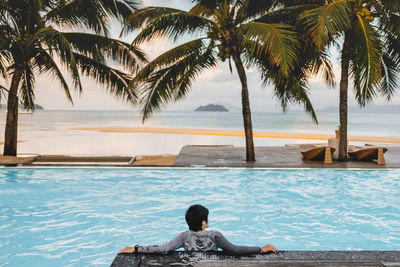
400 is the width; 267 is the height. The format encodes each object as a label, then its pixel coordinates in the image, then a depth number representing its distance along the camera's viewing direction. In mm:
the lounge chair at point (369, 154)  10109
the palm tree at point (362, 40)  8438
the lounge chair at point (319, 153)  10336
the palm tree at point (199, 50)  9797
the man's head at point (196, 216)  3068
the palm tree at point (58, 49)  10922
